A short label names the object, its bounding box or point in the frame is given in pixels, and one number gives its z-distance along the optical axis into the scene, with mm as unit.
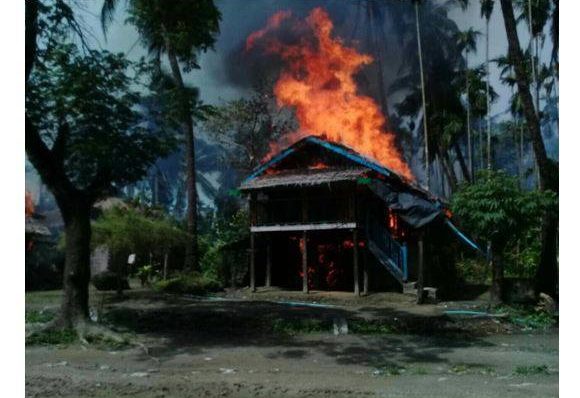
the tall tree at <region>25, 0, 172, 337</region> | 6980
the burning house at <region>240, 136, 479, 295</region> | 10508
